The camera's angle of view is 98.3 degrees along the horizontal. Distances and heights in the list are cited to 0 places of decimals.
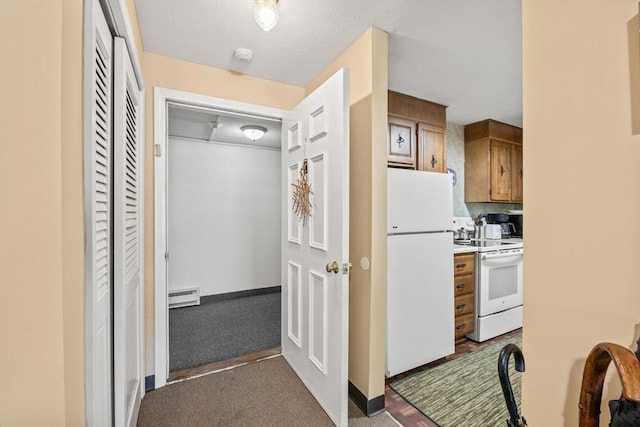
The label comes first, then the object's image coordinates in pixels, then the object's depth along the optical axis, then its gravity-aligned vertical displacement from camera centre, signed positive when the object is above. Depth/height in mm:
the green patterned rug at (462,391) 1600 -1184
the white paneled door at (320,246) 1470 -206
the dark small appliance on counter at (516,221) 3859 -121
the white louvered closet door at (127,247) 1103 -159
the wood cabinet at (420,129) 2549 +818
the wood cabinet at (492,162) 3381 +641
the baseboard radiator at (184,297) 3426 -1066
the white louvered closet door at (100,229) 721 -52
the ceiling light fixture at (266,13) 1260 +917
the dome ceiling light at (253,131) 3096 +931
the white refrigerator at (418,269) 1953 -420
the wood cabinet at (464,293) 2479 -730
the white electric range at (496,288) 2561 -732
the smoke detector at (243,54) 1831 +1073
